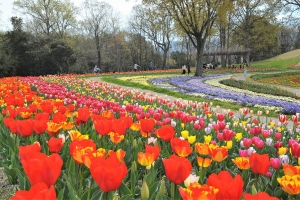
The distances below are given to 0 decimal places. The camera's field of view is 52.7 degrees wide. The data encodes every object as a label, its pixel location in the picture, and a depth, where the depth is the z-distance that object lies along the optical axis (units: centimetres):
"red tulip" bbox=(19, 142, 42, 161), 170
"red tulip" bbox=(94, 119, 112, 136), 245
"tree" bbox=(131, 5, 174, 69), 4828
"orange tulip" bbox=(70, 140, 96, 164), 173
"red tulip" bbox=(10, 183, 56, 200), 102
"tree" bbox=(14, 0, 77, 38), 4416
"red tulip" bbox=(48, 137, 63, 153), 210
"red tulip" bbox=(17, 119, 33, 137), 246
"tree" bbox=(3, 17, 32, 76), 3092
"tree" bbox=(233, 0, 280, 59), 4400
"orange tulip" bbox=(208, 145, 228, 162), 196
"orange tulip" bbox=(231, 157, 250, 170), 195
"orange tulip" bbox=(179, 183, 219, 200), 114
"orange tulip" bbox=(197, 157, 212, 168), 202
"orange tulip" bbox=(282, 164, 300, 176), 163
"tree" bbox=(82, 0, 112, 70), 4519
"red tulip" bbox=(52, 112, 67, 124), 275
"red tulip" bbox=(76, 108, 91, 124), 305
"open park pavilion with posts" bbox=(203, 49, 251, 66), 4047
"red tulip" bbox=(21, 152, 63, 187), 135
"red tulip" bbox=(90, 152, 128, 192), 130
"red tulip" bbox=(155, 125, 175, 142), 245
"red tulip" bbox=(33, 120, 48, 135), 252
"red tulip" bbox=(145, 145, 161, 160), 189
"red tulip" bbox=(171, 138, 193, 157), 201
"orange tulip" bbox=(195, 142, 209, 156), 210
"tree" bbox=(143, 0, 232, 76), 2419
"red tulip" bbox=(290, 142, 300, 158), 232
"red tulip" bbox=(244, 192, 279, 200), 105
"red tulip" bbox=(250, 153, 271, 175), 175
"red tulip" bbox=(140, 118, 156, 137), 267
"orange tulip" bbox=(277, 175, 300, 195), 147
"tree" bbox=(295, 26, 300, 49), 7244
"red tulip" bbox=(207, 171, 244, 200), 118
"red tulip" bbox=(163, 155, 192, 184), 146
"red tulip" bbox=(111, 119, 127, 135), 242
